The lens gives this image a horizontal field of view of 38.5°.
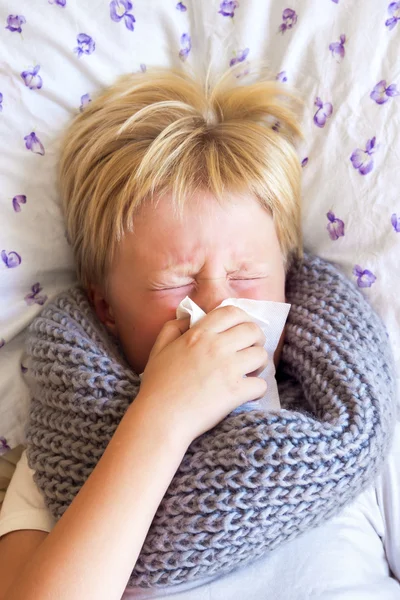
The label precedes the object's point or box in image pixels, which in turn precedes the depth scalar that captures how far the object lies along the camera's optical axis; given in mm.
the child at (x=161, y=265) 753
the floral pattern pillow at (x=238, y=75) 1062
